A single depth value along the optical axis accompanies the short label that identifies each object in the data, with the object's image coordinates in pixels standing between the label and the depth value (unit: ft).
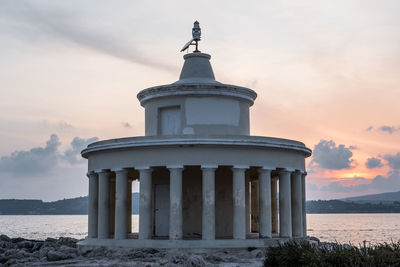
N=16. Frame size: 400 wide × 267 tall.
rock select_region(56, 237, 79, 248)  122.56
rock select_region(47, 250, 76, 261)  90.27
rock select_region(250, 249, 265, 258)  87.04
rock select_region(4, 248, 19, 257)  99.54
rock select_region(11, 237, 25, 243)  141.08
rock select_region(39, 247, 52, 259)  95.17
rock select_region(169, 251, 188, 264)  80.44
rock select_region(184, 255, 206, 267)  77.75
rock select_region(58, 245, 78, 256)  97.67
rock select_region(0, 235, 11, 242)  142.60
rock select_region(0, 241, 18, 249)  122.21
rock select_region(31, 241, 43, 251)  114.11
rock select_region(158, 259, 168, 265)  80.05
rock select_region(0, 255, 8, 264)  91.28
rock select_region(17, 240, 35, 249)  122.42
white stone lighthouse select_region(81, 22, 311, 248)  93.30
